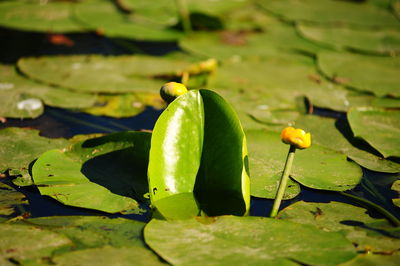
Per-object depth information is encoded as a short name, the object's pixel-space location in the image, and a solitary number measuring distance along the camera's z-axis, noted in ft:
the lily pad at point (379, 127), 9.24
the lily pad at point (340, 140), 9.11
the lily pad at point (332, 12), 12.55
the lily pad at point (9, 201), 8.55
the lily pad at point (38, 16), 11.87
